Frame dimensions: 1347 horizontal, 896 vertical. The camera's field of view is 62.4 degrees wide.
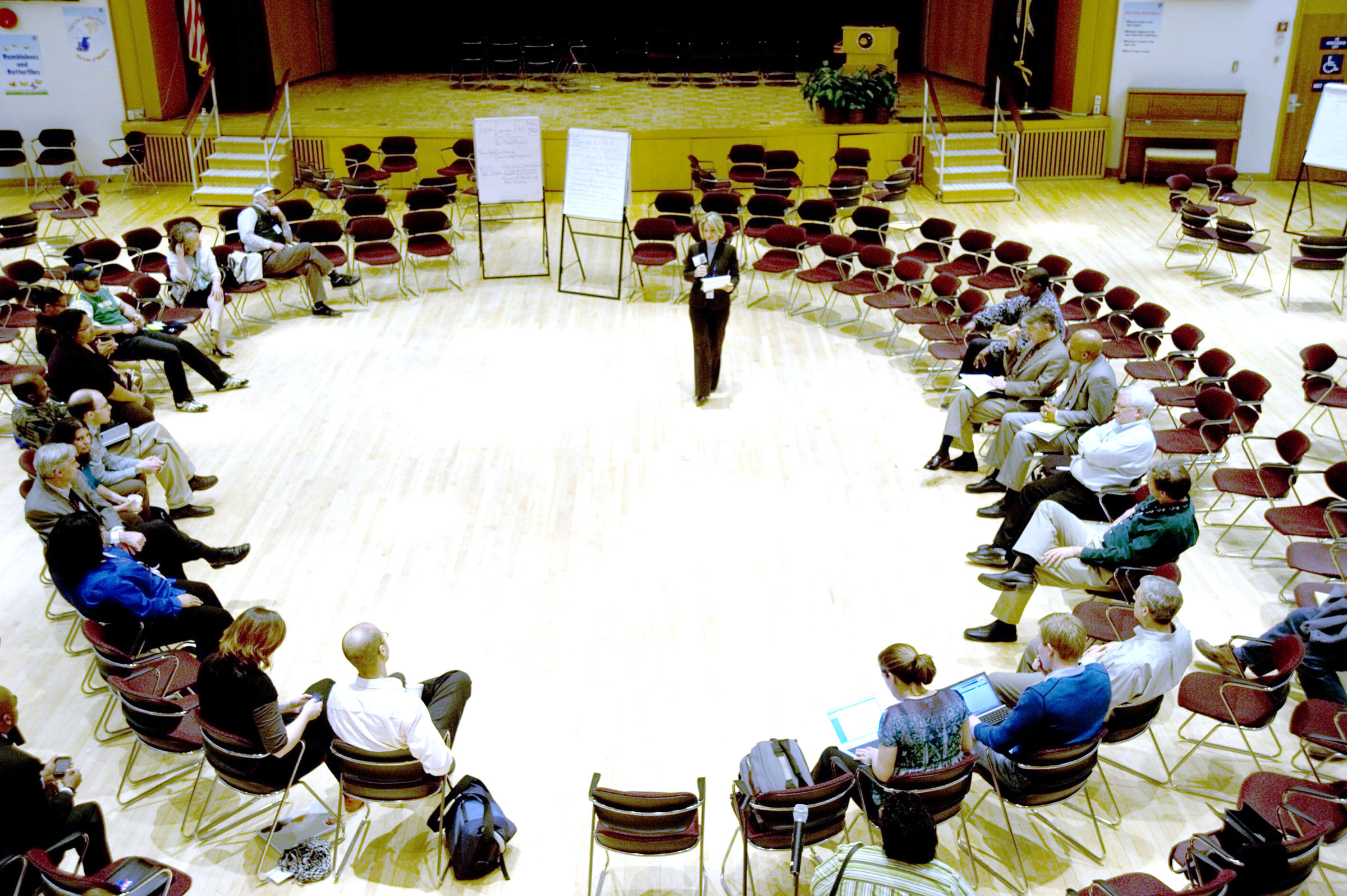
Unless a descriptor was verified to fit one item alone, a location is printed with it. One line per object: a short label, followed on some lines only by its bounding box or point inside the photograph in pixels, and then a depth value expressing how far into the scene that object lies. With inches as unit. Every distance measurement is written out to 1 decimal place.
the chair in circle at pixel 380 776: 171.8
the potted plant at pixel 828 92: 605.6
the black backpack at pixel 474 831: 175.3
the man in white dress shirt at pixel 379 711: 168.6
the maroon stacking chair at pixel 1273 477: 261.7
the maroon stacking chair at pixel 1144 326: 338.6
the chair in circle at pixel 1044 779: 170.9
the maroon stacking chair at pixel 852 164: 554.6
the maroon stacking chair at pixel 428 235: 436.8
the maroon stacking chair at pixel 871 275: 398.6
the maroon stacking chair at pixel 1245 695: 190.4
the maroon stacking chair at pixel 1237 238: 430.9
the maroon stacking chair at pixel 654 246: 439.2
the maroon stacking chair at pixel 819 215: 448.8
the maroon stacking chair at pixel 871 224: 442.3
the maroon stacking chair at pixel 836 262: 410.0
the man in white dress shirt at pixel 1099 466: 239.9
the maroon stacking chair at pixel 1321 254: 418.6
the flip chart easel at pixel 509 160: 441.7
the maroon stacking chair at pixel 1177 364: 323.6
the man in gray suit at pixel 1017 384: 285.7
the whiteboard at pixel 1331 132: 472.4
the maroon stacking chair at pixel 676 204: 466.0
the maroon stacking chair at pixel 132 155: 598.7
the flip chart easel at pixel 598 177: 428.8
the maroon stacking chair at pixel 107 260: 400.8
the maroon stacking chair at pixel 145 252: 412.2
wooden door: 585.0
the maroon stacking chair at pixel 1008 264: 394.9
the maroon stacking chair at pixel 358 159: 578.9
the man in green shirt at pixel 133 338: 335.0
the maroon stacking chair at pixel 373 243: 430.3
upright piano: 599.2
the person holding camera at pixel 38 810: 155.3
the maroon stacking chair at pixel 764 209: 457.4
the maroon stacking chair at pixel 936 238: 425.4
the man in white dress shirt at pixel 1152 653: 183.2
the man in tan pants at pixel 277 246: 411.8
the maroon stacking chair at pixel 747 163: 553.6
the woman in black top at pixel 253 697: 169.8
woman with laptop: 162.9
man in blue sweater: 170.7
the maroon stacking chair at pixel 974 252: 413.3
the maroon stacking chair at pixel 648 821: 161.8
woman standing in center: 336.5
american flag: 626.5
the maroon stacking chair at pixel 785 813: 163.9
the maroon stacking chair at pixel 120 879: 147.7
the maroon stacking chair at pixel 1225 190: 502.6
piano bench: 599.2
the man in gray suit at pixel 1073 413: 261.7
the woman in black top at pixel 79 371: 289.3
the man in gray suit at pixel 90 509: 225.1
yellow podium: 641.0
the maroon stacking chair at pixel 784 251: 418.0
